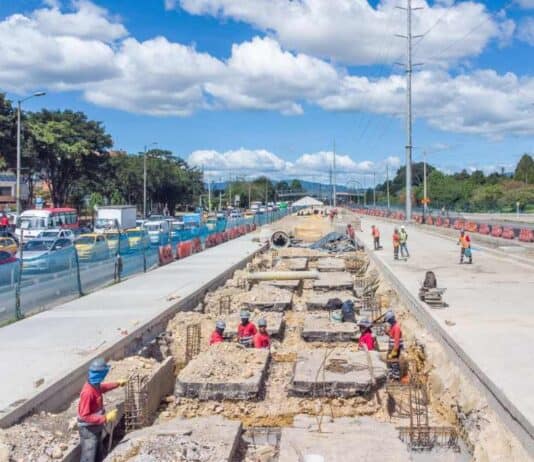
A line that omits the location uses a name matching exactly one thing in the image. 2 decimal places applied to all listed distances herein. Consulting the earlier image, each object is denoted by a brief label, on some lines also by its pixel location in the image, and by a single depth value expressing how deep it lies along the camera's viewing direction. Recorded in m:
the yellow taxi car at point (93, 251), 19.66
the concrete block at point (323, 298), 18.32
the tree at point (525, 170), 111.64
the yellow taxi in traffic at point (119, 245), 21.64
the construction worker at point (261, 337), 13.04
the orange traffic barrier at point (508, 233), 35.63
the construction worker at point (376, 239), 32.62
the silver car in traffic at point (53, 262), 15.76
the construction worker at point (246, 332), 13.21
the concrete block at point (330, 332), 14.22
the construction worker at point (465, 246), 24.52
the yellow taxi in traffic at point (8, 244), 27.25
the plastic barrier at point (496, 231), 36.92
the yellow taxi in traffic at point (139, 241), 24.90
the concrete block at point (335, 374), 10.38
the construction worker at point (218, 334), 13.12
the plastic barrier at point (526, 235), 33.22
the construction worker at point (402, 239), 26.72
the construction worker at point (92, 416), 7.57
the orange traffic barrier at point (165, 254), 26.86
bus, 37.72
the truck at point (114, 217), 43.53
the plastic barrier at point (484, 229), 39.18
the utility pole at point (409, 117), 48.88
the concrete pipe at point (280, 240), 40.34
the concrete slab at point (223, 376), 10.31
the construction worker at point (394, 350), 12.10
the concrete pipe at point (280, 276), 24.70
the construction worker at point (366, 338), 12.44
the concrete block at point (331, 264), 27.64
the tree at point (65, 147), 49.75
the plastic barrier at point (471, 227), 42.32
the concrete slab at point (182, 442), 7.38
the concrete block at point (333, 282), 21.67
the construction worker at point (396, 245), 26.81
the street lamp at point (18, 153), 32.05
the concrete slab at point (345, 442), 7.74
